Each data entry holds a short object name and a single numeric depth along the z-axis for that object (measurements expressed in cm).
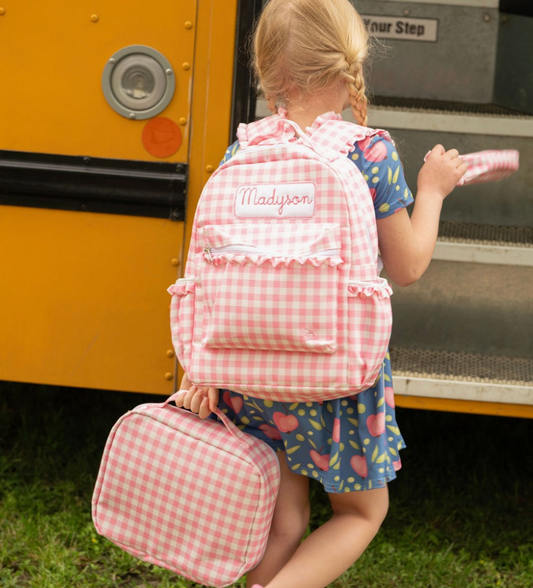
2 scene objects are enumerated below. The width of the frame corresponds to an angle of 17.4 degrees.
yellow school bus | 287
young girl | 240
